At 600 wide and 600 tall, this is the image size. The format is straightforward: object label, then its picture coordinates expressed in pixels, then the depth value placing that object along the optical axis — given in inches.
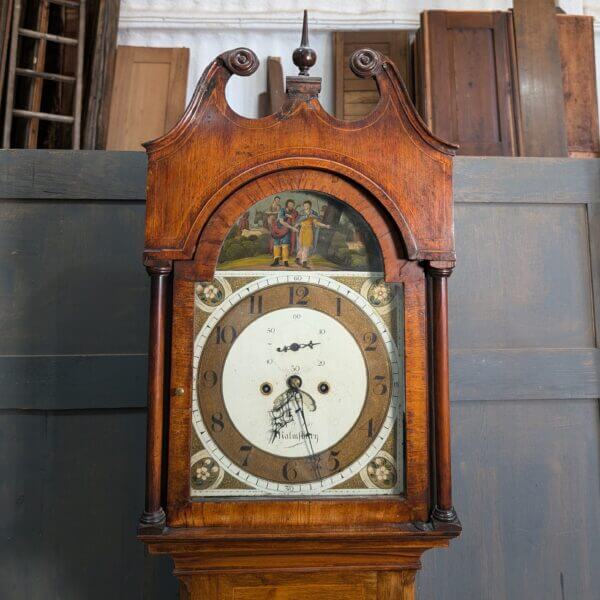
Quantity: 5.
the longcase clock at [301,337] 36.8
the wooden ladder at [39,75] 64.2
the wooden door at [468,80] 67.2
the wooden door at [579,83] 68.9
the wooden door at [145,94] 68.6
